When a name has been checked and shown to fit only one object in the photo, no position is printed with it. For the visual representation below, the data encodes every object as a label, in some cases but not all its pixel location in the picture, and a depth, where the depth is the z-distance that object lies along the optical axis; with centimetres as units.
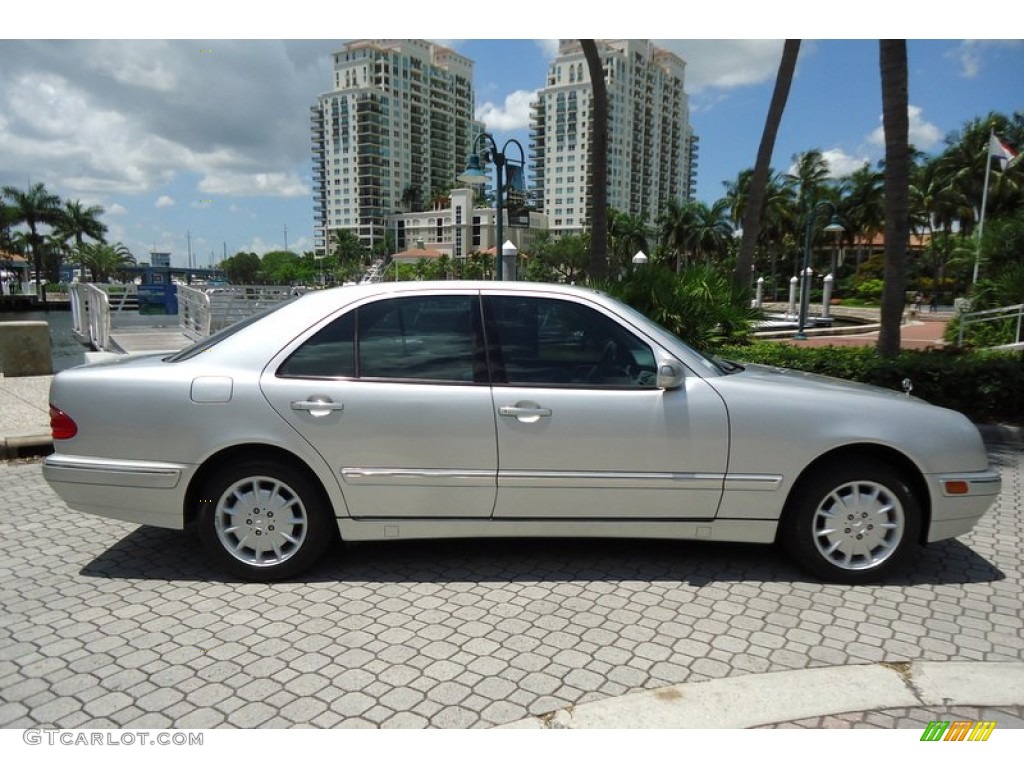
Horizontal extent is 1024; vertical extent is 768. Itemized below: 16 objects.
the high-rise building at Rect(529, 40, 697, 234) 14262
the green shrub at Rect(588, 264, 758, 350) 988
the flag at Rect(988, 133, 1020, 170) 2338
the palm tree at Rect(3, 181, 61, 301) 6544
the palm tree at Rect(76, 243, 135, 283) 8106
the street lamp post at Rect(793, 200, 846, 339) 2368
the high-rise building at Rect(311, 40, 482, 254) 15138
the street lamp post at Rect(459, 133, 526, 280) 1509
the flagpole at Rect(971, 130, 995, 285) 1954
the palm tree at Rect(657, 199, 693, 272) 7400
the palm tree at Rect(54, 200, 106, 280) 7262
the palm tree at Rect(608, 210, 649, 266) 8631
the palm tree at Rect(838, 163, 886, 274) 5731
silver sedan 361
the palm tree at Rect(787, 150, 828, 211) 6191
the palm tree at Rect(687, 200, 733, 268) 7299
